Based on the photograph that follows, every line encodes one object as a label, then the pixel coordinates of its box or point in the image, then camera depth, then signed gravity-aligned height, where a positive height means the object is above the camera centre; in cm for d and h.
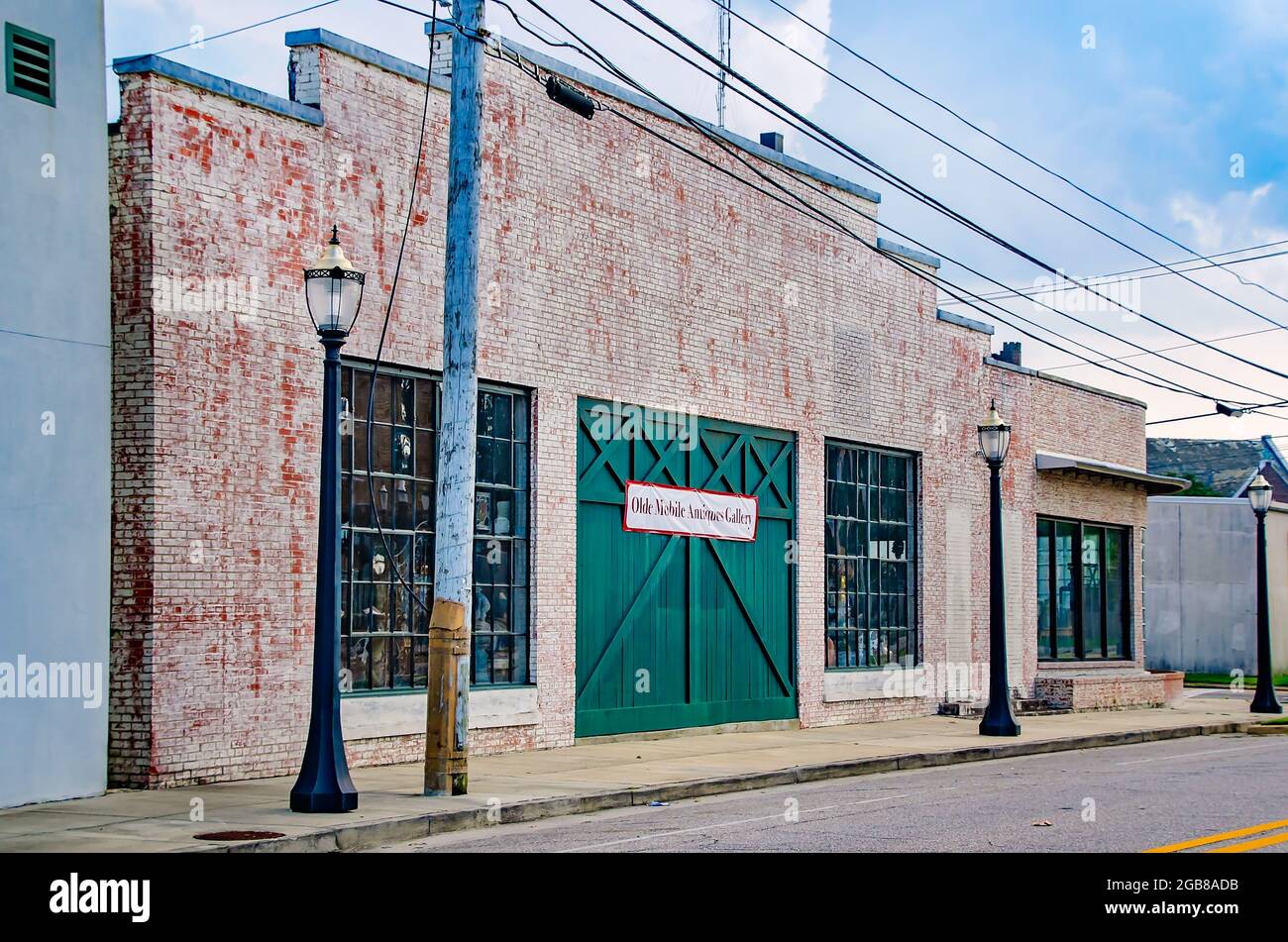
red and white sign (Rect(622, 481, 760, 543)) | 1900 +73
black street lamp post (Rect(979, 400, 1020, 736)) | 2055 -49
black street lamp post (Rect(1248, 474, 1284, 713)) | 2627 -97
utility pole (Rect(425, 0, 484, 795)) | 1278 +105
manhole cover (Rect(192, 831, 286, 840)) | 1035 -182
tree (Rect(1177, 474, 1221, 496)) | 6099 +317
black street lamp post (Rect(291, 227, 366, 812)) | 1173 -2
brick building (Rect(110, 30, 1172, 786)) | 1338 +156
